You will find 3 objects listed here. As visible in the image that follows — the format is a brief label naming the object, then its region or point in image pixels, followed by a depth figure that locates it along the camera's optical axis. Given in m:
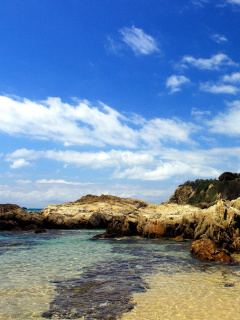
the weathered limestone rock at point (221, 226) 16.40
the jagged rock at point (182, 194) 92.38
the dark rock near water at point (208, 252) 13.23
